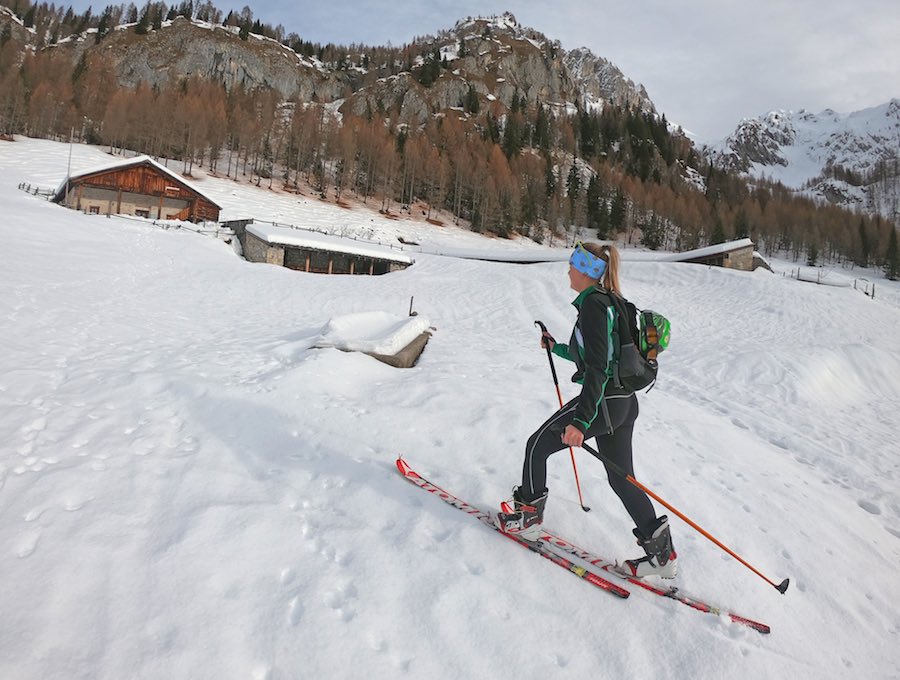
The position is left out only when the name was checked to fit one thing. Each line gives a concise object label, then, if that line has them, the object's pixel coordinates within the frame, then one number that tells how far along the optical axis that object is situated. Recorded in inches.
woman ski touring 113.2
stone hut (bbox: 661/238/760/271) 1371.8
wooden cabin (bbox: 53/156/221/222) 1444.4
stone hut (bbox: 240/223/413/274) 1200.8
